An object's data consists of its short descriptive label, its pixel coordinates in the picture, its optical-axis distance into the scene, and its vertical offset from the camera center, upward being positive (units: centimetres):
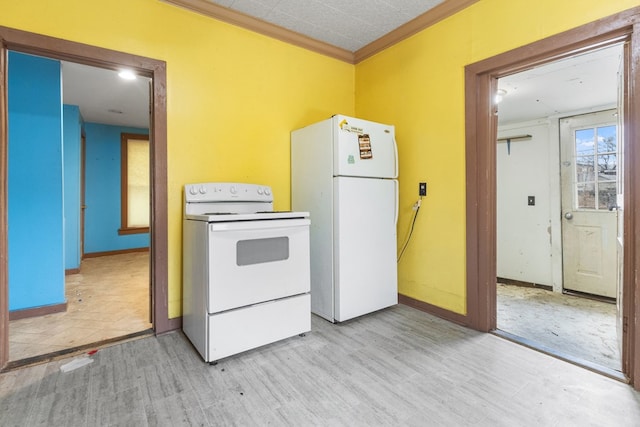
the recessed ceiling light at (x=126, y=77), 342 +154
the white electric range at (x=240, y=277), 184 -42
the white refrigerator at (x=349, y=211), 242 +0
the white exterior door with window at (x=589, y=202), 336 +7
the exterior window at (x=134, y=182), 588 +60
